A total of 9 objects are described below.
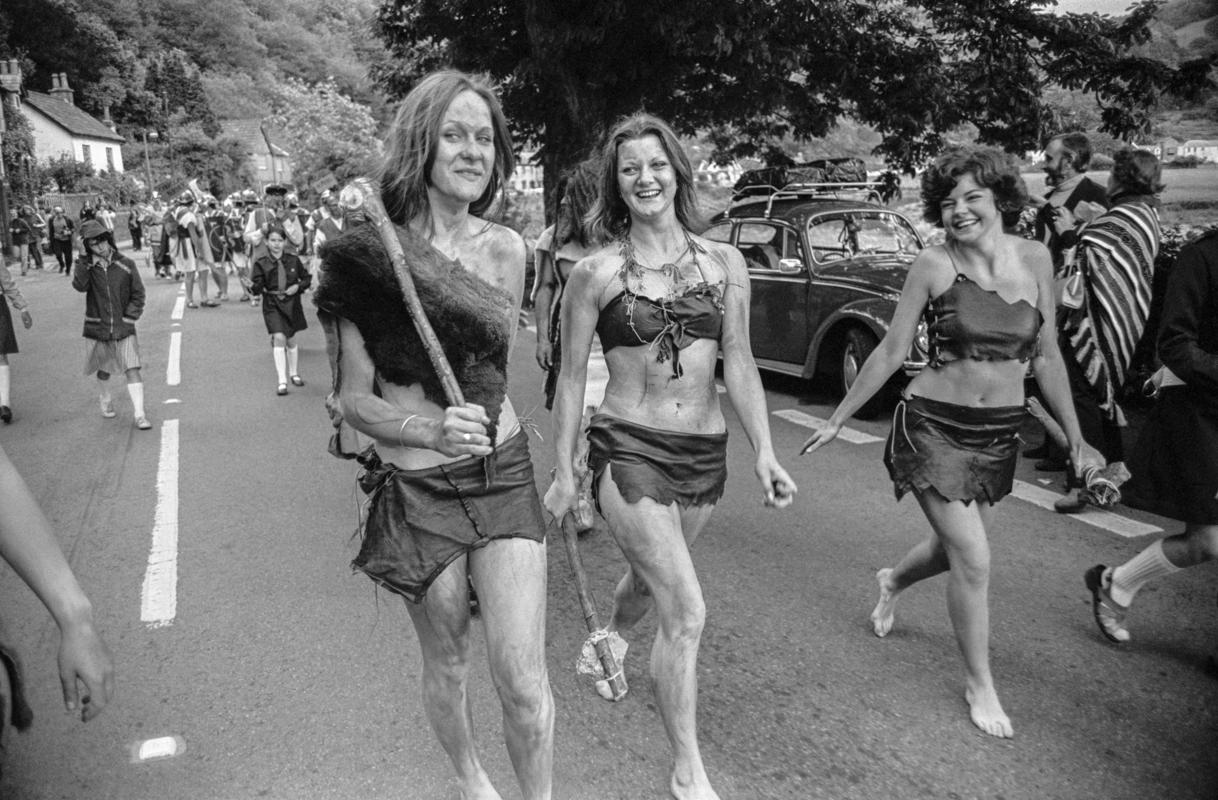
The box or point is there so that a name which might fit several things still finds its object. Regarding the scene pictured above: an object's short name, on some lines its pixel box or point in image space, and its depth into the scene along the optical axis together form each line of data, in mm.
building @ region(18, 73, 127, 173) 54844
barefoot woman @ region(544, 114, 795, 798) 2809
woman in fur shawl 2283
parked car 8195
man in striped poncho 5500
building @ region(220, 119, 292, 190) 79188
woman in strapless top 3209
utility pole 40419
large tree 10062
